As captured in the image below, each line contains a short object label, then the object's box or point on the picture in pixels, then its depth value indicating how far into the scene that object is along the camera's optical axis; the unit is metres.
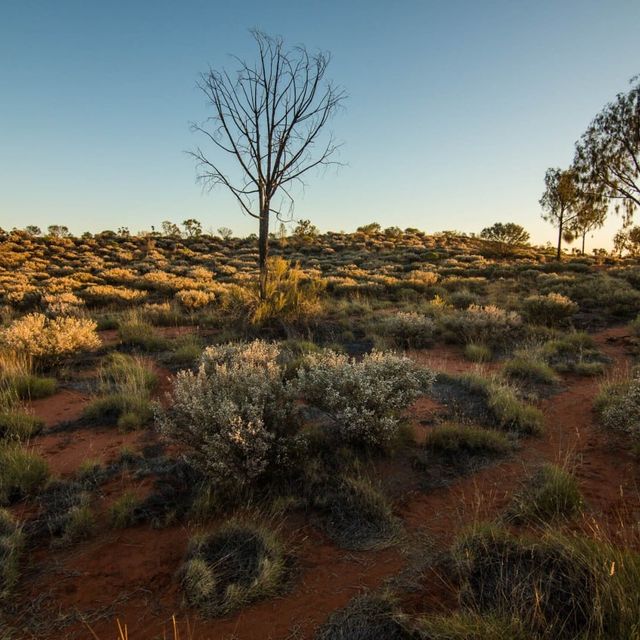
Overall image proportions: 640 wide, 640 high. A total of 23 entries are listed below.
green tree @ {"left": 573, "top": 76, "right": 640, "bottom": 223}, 21.50
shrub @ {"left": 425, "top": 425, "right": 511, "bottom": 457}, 4.74
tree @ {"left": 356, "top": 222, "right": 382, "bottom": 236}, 51.68
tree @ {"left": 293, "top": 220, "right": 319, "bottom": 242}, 40.91
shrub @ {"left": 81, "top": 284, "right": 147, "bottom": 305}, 15.25
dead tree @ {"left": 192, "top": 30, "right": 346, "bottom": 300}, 10.51
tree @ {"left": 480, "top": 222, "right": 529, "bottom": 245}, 49.59
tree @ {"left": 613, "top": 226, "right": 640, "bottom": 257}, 31.92
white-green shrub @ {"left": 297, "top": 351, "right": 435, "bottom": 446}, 4.61
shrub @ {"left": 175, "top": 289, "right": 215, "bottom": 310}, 14.20
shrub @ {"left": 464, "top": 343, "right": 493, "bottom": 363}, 8.79
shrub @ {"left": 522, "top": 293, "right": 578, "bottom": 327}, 11.99
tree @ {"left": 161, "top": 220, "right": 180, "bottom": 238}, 49.46
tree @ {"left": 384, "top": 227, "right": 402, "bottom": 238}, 47.75
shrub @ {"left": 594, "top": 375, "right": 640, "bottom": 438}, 4.75
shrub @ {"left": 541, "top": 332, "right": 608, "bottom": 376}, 7.72
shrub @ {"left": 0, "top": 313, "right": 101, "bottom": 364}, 7.69
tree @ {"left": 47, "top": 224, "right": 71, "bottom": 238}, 50.31
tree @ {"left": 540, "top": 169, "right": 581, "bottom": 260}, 29.52
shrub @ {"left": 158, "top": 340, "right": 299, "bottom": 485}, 3.93
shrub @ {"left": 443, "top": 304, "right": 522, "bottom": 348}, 10.12
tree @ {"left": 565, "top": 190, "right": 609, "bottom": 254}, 23.83
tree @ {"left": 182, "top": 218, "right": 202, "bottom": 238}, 50.12
